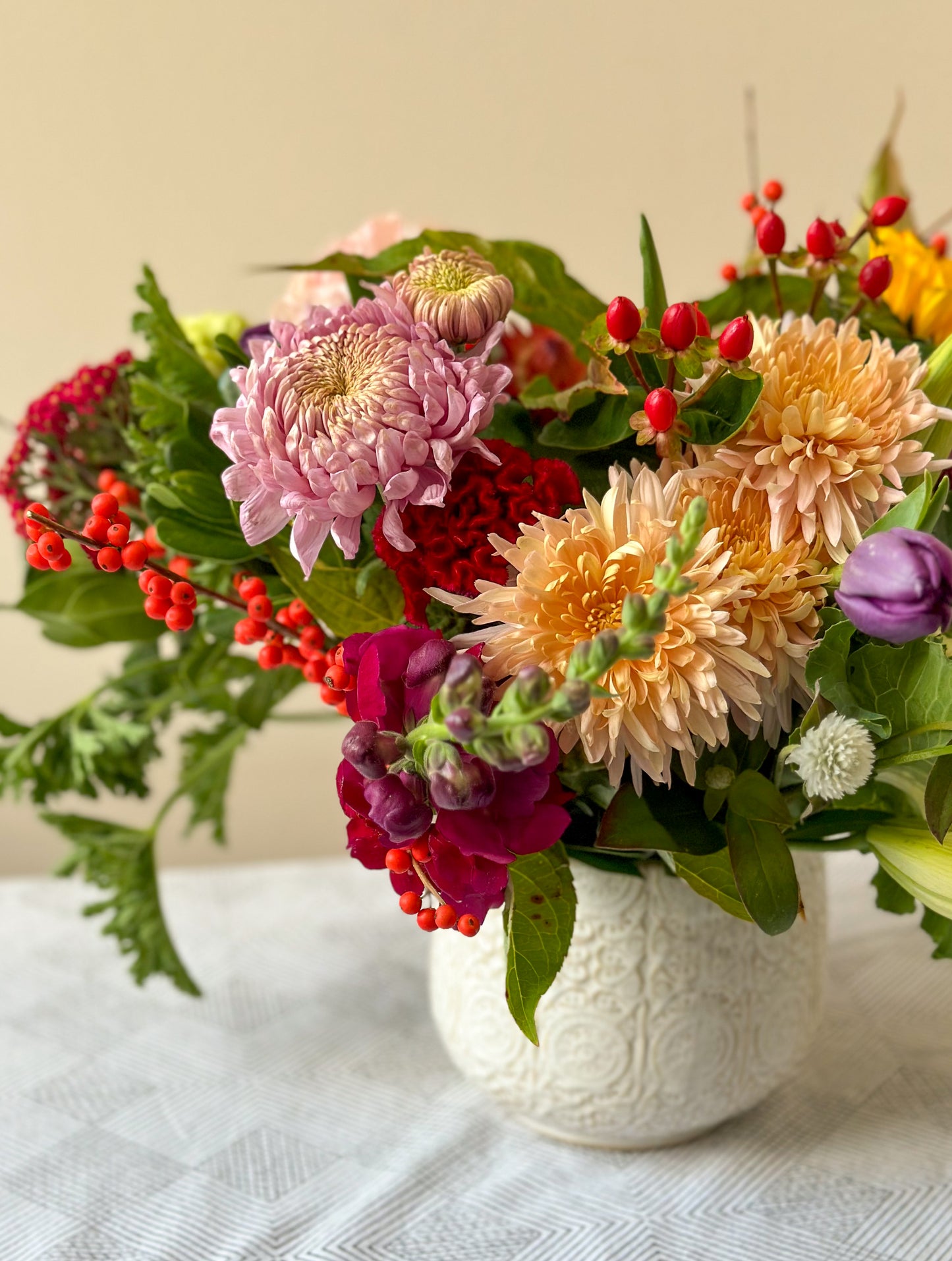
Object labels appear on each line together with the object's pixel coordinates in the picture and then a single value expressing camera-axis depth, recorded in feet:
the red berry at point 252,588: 1.36
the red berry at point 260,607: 1.35
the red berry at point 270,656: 1.40
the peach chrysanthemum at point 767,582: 1.16
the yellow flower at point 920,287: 1.53
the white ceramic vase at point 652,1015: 1.52
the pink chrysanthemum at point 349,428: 1.13
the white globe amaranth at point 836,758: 1.14
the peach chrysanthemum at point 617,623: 1.10
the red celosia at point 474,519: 1.19
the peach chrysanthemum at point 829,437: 1.17
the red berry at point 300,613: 1.41
